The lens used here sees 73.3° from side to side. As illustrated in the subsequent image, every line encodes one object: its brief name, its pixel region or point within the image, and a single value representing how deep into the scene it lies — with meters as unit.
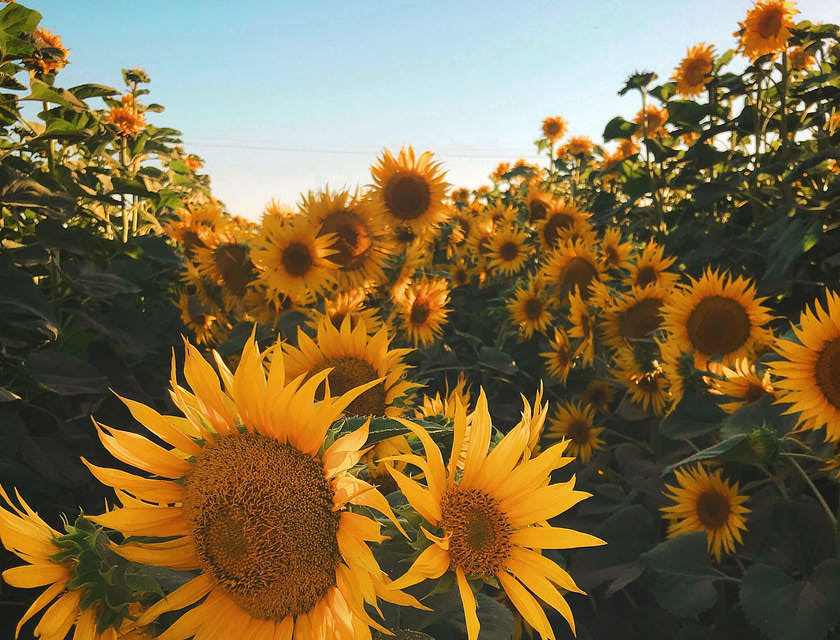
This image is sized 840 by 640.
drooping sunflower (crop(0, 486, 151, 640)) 0.68
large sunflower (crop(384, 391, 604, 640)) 0.68
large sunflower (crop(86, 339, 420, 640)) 0.65
